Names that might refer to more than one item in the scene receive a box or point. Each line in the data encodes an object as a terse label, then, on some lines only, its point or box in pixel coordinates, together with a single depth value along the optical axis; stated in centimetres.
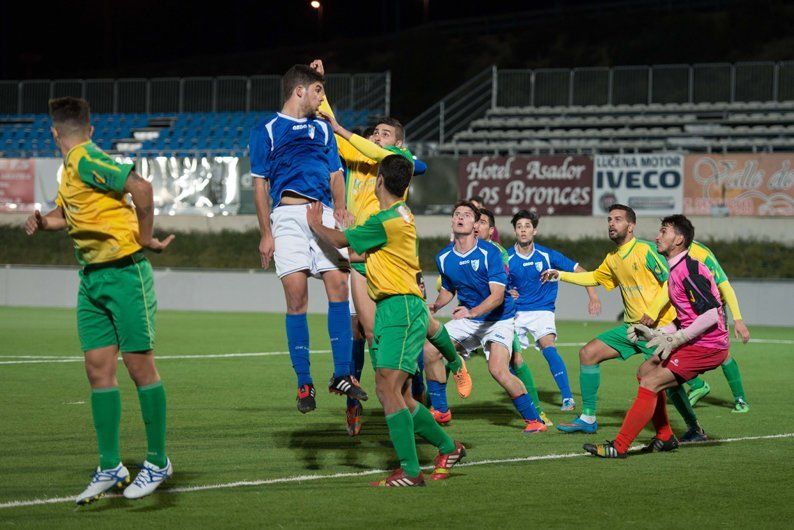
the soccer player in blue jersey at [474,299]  1943
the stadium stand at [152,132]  7481
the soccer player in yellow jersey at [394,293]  1375
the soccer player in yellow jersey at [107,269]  1257
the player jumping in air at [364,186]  1683
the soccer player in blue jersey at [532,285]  2406
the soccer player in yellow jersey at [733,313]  1847
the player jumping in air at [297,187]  1605
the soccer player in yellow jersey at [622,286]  1950
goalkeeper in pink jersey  1648
